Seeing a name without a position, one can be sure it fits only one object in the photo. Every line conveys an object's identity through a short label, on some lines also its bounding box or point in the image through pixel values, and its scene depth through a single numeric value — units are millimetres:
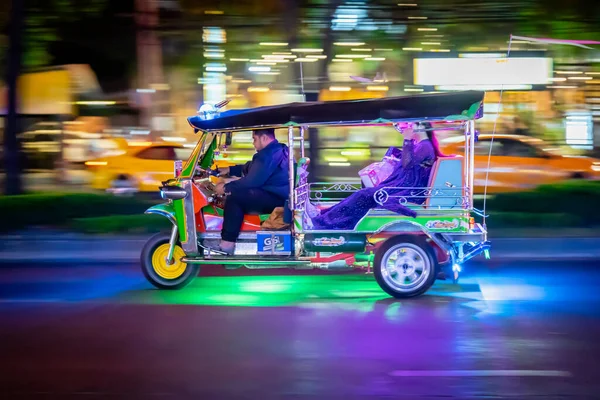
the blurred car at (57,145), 22328
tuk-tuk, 9023
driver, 9539
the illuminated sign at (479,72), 10789
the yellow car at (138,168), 20109
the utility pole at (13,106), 15414
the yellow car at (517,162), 18859
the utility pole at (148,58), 15781
